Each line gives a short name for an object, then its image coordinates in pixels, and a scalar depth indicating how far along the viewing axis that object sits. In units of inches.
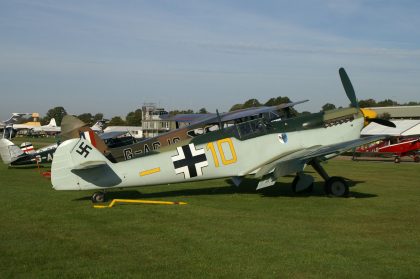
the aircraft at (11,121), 1887.6
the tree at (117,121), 5556.1
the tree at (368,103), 3646.2
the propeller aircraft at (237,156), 377.4
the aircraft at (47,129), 4242.1
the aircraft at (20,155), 844.0
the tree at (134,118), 5412.9
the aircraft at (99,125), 1832.1
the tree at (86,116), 6536.4
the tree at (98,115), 6787.9
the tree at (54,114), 7185.0
